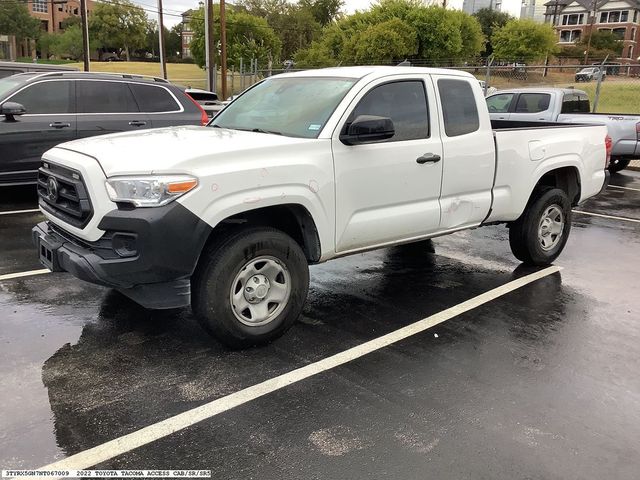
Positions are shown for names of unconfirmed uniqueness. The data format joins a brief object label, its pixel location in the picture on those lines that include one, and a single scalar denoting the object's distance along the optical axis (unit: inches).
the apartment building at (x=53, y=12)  3659.0
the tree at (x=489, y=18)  3117.6
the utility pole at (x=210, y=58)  995.3
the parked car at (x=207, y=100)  452.1
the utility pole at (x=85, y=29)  1472.7
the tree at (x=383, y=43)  1838.1
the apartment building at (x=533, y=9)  4279.0
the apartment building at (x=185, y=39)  4453.7
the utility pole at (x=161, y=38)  1620.4
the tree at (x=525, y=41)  2347.4
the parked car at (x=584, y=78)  1427.4
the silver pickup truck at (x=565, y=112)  486.3
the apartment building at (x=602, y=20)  3759.8
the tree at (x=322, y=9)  3280.0
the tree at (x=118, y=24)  3410.4
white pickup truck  141.2
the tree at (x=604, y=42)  3376.0
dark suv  314.2
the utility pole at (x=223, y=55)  951.6
